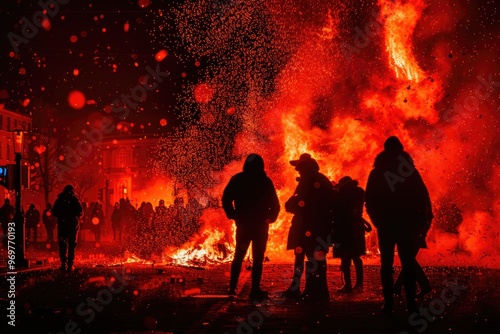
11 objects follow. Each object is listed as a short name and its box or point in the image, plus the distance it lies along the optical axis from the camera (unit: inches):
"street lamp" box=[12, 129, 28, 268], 593.6
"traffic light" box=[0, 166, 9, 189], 589.0
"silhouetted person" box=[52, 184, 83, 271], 577.6
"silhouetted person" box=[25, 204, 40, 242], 1071.2
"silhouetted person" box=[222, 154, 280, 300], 352.5
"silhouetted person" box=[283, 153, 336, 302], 352.5
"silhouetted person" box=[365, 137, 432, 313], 290.2
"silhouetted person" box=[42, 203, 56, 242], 1058.7
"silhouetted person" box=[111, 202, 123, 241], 1126.4
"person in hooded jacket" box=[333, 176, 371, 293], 398.9
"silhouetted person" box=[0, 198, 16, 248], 1009.5
